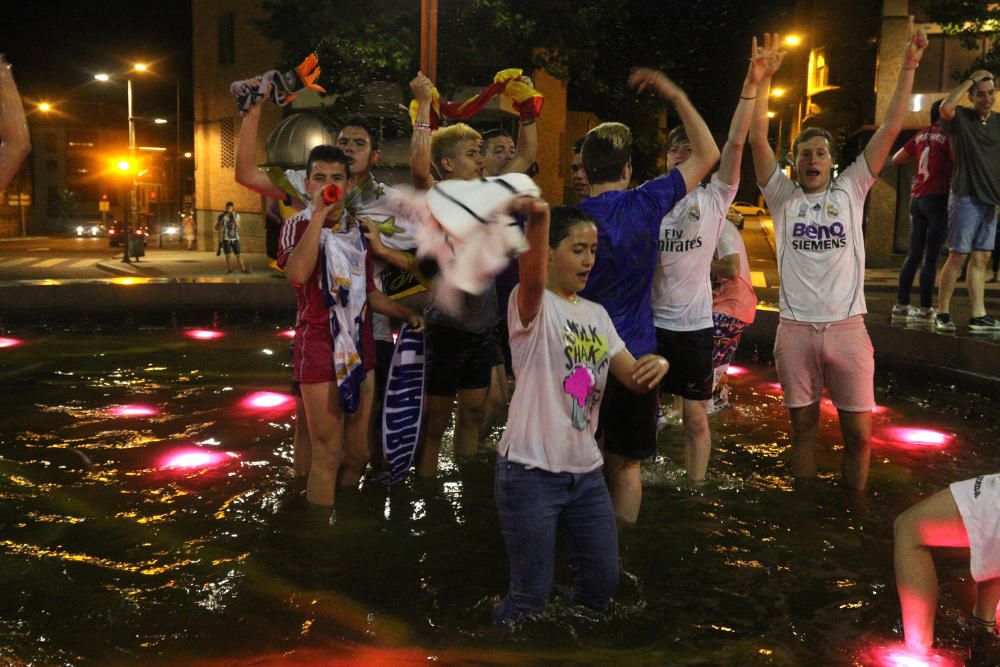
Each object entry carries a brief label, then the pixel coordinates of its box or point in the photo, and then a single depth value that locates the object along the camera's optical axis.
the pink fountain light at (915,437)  6.90
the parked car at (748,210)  38.56
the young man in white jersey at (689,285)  5.24
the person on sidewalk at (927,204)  9.34
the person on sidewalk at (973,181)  8.80
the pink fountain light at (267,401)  8.03
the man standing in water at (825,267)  5.09
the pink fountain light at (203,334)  11.99
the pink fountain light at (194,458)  6.18
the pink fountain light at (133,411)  7.64
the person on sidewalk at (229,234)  22.84
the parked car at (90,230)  55.41
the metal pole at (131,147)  30.16
